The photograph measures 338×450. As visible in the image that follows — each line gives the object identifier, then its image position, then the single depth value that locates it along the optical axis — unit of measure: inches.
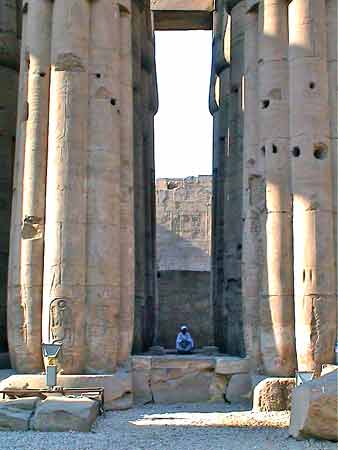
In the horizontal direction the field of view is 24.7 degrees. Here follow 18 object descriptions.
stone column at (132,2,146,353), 678.5
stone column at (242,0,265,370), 526.3
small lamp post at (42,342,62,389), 467.2
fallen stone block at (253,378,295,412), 485.7
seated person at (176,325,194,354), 617.3
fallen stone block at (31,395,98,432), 410.9
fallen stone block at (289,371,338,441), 360.5
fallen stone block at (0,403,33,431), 414.0
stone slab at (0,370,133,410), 492.4
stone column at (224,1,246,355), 646.5
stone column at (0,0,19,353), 667.4
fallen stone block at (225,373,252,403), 528.7
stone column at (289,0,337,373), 487.2
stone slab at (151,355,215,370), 539.2
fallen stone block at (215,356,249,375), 532.7
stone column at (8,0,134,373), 507.5
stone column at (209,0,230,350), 731.4
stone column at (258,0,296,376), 506.0
